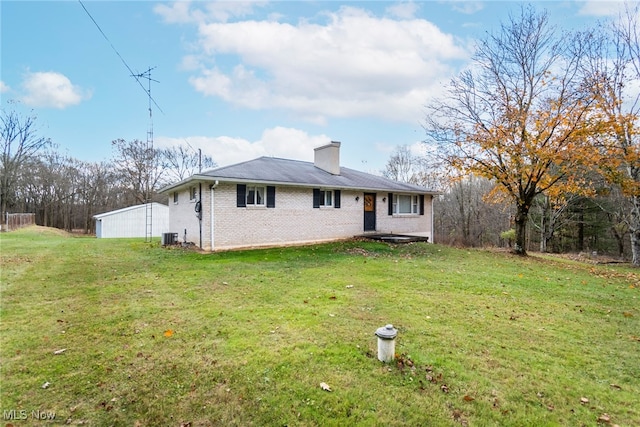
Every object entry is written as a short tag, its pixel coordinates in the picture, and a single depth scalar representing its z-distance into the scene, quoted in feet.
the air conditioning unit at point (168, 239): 46.75
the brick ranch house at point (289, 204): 40.22
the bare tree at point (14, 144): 98.32
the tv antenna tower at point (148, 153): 36.73
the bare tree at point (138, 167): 101.14
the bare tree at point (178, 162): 112.86
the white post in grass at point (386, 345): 11.04
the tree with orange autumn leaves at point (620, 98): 40.42
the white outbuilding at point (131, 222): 86.84
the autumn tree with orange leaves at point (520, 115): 39.78
